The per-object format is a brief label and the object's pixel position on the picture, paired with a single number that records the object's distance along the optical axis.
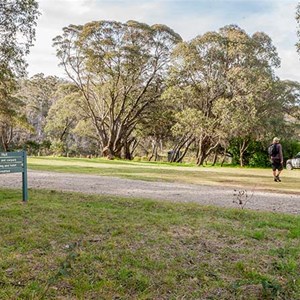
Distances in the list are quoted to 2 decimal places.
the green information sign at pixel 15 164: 5.97
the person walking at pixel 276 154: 12.33
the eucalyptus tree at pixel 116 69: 27.84
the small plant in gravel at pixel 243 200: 6.83
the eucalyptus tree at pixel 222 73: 24.78
